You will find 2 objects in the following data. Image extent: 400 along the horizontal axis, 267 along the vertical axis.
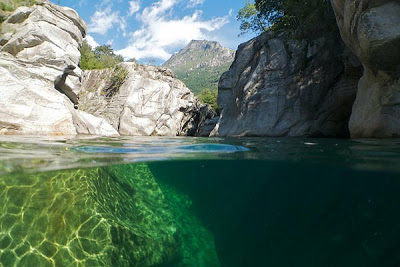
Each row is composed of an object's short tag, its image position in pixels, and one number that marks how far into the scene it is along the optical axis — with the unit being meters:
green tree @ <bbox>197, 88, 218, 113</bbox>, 57.62
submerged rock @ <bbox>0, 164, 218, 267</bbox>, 3.67
